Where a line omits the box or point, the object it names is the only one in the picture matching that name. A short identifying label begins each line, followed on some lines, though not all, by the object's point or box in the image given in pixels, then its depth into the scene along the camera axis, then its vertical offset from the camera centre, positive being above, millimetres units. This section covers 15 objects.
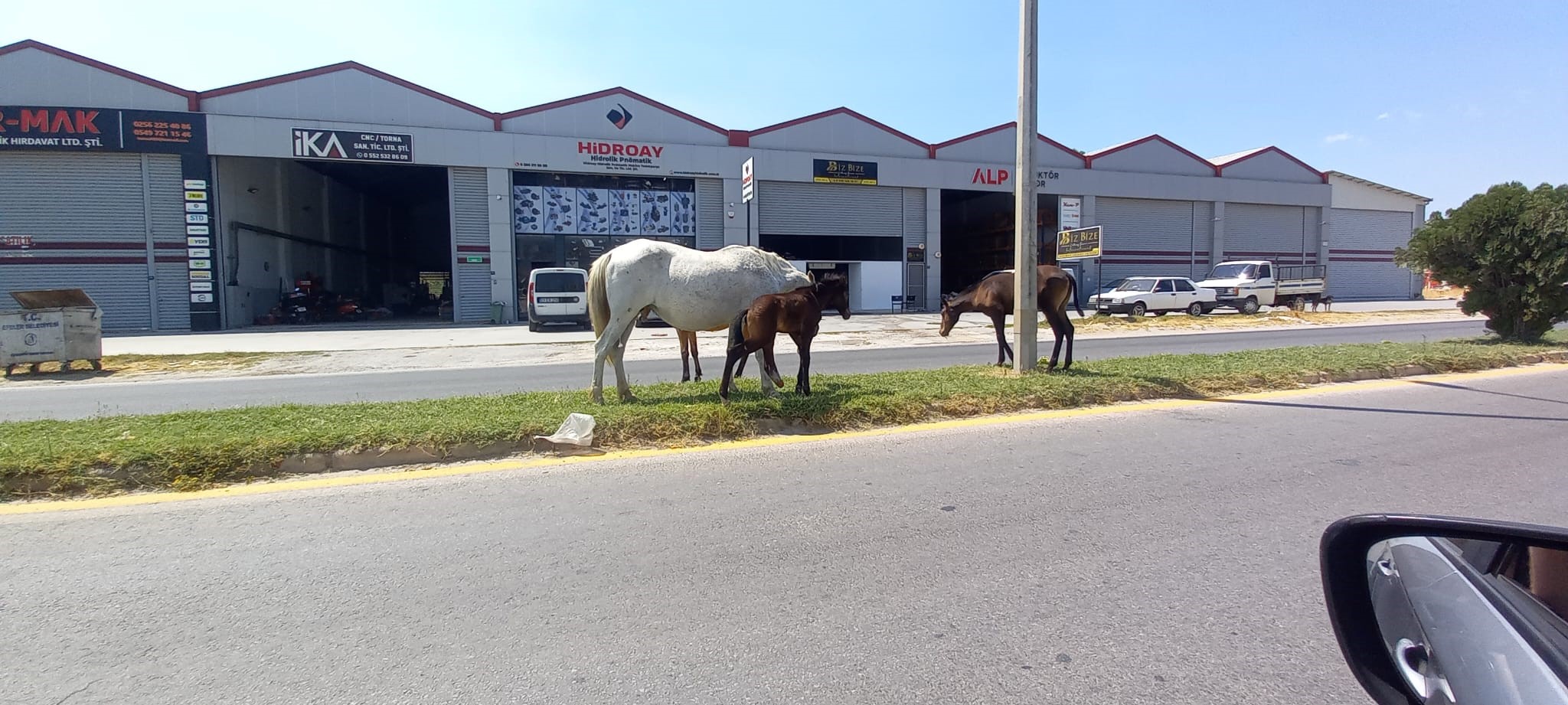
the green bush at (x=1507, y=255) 11711 +724
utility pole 8781 +1160
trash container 12906 -372
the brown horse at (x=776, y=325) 7211 -215
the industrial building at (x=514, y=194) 25172 +4949
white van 22203 +309
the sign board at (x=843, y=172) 32844 +5932
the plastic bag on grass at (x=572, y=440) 5906 -1086
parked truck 28234 +504
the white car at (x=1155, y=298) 27328 +94
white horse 7375 +181
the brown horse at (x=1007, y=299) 9828 +29
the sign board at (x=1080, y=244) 25625 +2088
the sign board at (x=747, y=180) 28219 +4836
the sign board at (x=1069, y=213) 36812 +4465
